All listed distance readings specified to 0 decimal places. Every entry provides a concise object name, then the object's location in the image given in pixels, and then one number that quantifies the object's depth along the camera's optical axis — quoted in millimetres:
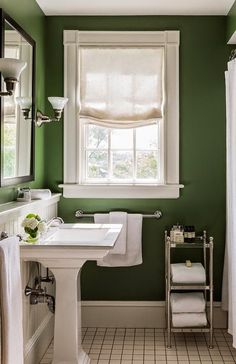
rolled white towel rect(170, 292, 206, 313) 3771
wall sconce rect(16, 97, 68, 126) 3424
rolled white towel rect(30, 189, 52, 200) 3469
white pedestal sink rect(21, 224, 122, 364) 2857
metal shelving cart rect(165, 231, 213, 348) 3758
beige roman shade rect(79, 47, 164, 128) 4105
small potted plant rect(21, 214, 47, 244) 2922
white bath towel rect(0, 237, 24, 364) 2303
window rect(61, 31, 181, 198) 4105
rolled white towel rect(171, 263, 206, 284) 3775
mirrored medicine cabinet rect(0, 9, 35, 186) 2963
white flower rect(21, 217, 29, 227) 2928
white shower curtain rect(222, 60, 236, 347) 3566
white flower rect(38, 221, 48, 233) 2961
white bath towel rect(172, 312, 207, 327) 3760
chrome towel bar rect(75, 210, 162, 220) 4125
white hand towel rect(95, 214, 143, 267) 4070
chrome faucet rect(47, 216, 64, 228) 3514
